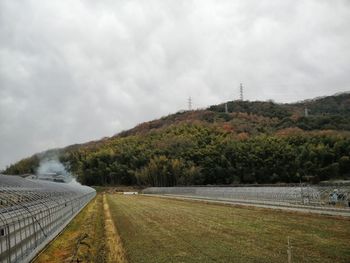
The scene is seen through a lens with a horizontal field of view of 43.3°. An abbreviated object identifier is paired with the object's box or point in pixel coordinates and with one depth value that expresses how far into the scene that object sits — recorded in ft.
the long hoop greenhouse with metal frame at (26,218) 47.75
